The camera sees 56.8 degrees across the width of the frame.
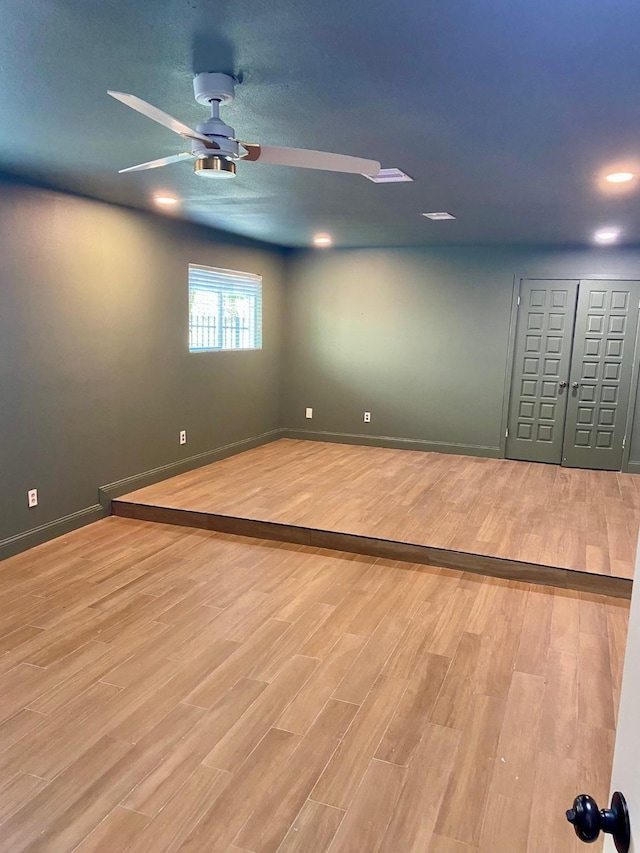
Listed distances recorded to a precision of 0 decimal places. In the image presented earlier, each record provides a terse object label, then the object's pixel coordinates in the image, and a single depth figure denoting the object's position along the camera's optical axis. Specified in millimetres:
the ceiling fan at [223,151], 2139
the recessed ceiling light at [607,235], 5297
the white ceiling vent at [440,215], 4746
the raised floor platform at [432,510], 3879
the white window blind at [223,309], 5910
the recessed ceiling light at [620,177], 3320
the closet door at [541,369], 6496
